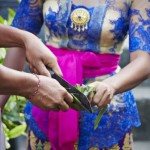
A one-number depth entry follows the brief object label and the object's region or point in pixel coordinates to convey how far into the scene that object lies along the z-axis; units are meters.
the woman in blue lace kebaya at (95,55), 2.77
